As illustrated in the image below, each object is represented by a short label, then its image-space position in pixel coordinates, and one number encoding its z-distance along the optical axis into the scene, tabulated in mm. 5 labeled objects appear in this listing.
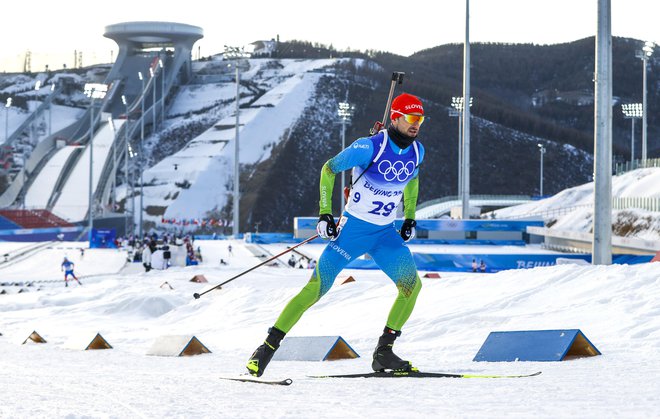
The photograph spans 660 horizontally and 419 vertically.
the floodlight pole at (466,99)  40775
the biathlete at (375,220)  6645
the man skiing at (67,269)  27484
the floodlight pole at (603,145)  16812
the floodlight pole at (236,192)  51719
